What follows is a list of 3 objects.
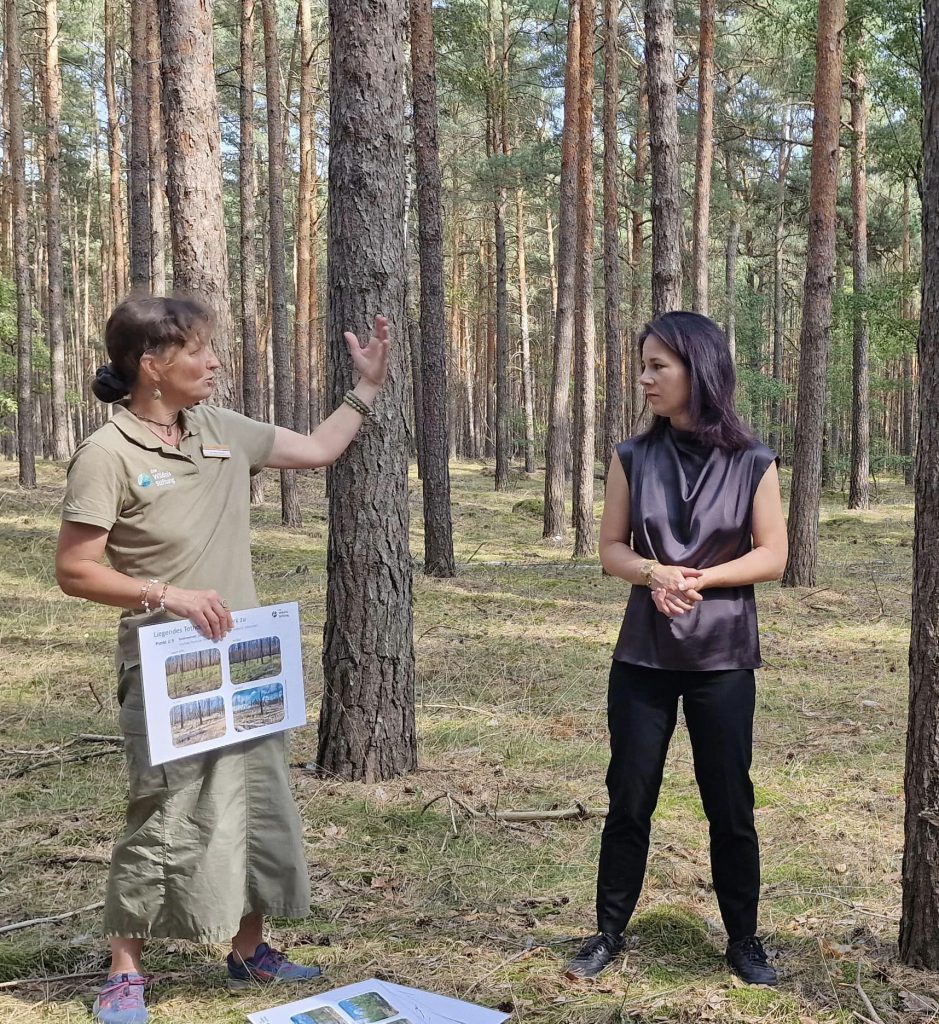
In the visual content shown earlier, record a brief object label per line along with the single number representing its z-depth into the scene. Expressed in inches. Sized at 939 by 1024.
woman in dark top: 116.2
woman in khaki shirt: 106.4
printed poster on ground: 111.8
